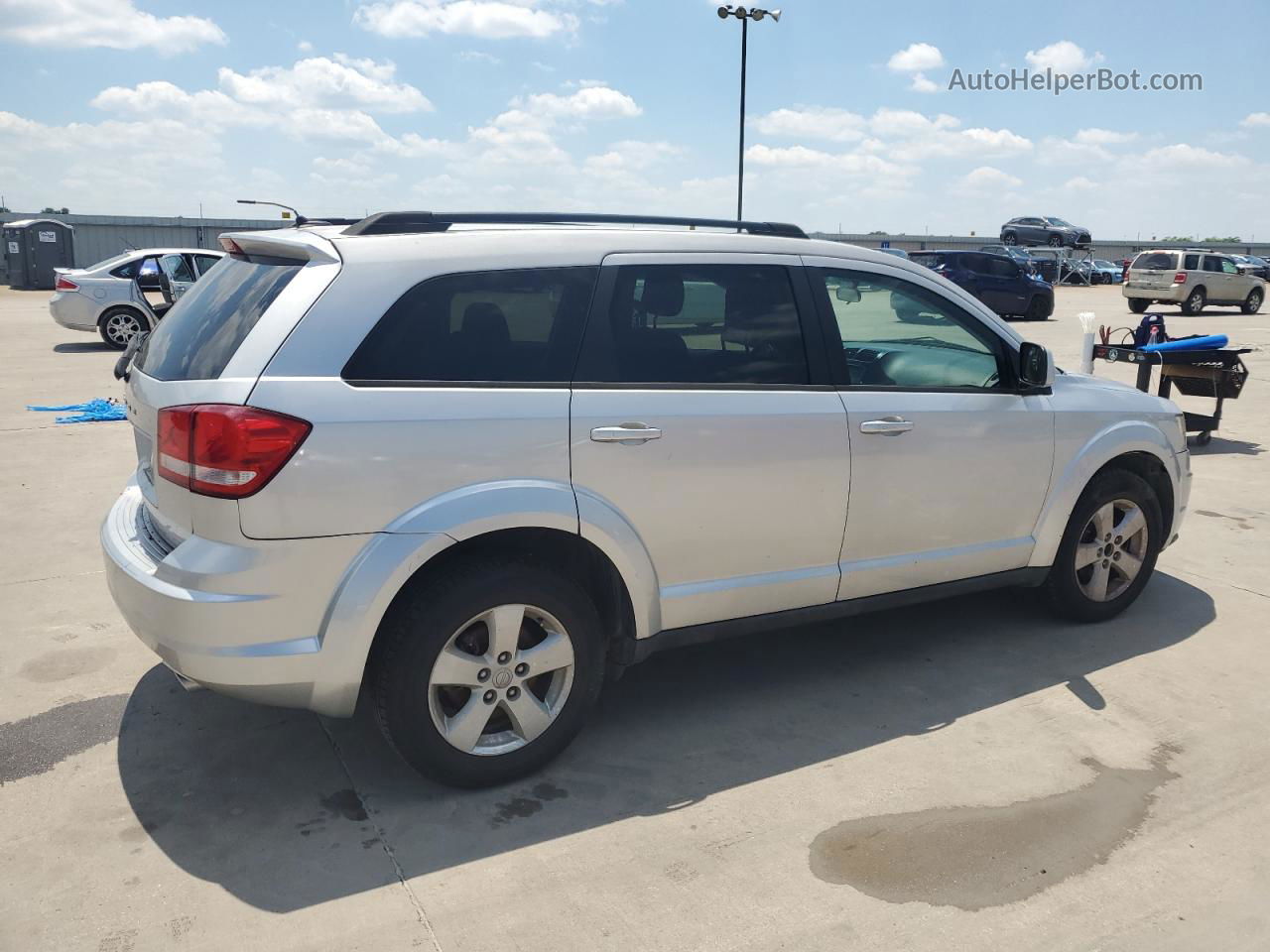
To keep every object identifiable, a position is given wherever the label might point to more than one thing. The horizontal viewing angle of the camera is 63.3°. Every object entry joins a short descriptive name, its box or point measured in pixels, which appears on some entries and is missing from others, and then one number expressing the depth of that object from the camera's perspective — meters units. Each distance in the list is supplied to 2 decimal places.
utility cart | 8.85
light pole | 27.70
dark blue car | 25.05
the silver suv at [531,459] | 2.99
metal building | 43.97
